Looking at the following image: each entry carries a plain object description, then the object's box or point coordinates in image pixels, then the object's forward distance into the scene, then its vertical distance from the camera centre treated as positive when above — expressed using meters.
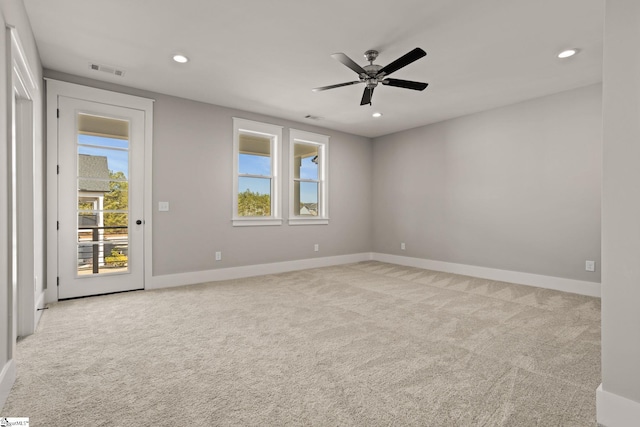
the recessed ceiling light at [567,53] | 3.30 +1.65
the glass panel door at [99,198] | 3.96 +0.19
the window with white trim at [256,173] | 5.35 +0.70
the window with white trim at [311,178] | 6.29 +0.69
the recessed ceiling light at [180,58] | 3.49 +1.67
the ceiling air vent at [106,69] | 3.75 +1.68
